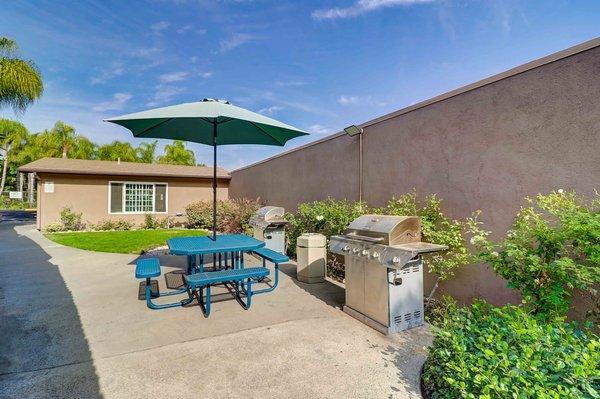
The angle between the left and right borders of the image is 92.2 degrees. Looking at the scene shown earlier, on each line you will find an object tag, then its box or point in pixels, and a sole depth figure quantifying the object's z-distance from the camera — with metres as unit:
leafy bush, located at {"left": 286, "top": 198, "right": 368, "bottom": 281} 6.05
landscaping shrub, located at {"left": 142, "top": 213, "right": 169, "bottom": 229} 14.66
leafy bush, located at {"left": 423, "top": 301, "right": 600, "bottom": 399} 1.69
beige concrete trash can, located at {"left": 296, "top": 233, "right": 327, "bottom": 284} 5.66
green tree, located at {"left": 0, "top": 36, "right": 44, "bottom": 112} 13.51
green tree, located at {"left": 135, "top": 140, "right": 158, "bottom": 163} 31.73
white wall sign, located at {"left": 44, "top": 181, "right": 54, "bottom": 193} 13.16
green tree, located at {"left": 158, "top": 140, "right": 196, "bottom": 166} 32.31
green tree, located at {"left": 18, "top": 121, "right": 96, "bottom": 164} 28.66
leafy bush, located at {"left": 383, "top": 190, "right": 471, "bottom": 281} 4.09
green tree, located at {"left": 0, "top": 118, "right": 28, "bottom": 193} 29.27
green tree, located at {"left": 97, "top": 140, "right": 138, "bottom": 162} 30.09
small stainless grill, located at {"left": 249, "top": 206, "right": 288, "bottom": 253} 7.68
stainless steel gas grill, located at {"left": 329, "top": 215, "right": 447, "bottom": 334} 3.46
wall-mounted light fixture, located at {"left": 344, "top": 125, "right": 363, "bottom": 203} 6.25
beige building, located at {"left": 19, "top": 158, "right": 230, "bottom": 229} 13.23
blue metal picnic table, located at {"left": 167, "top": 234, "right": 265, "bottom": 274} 4.25
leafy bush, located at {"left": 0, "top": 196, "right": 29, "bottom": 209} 29.04
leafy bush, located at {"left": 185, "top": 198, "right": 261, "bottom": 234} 11.06
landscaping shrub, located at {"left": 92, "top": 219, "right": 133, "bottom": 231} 13.91
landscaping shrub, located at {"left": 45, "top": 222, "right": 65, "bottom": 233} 12.80
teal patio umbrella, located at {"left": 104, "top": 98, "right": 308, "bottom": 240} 4.27
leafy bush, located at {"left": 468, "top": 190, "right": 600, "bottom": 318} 2.31
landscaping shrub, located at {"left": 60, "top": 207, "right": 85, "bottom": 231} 13.16
